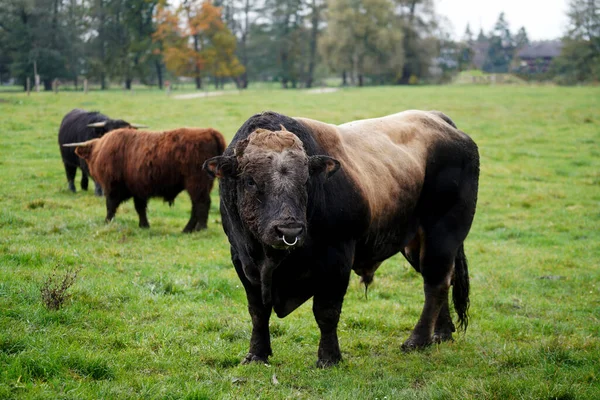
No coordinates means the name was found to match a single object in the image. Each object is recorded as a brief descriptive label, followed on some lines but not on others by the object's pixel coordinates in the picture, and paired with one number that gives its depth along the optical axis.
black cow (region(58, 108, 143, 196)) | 15.00
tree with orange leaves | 59.78
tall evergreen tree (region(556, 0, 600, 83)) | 70.12
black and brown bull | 4.75
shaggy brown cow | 11.63
